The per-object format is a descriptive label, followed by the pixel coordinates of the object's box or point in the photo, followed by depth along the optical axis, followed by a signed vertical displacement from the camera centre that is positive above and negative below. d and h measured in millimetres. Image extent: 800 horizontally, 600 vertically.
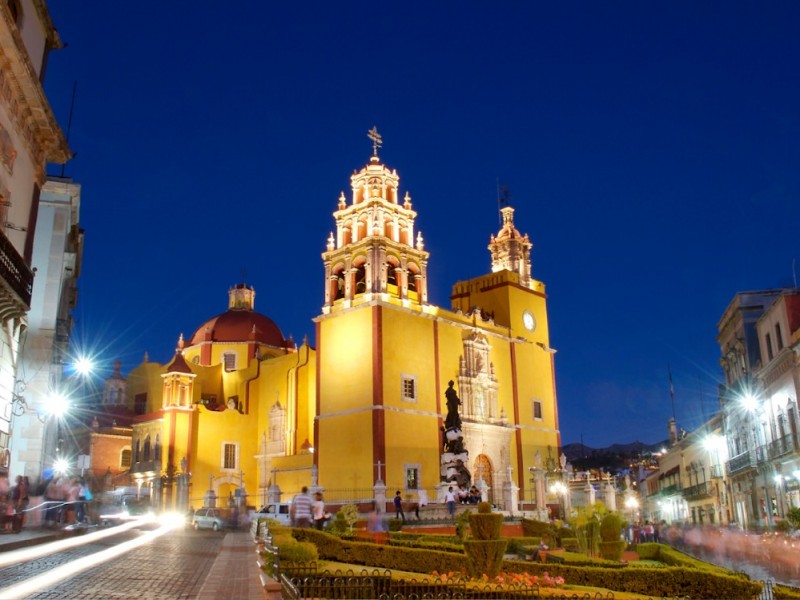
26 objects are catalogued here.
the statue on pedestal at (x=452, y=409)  30141 +4168
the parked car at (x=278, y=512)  26489 +356
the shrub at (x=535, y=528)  26358 -351
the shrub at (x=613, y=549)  18156 -749
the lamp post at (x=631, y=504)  42594 +631
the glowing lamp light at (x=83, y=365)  25783 +5227
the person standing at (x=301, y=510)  16438 +242
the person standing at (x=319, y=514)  17516 +160
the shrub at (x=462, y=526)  21197 -198
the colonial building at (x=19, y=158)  14070 +7365
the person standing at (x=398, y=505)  28188 +528
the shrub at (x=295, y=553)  11328 -443
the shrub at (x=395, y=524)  26703 -138
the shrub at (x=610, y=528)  18344 -272
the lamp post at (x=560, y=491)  39844 +1321
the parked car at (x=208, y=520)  29172 +120
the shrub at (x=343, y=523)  20908 -56
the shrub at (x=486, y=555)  12405 -572
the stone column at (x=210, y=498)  36094 +1137
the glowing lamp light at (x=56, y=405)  20428 +3338
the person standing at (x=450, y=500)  27859 +683
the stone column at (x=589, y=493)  36950 +1147
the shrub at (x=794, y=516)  19016 -75
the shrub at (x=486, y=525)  12422 -105
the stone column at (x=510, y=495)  34031 +966
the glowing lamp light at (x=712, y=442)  38875 +3626
